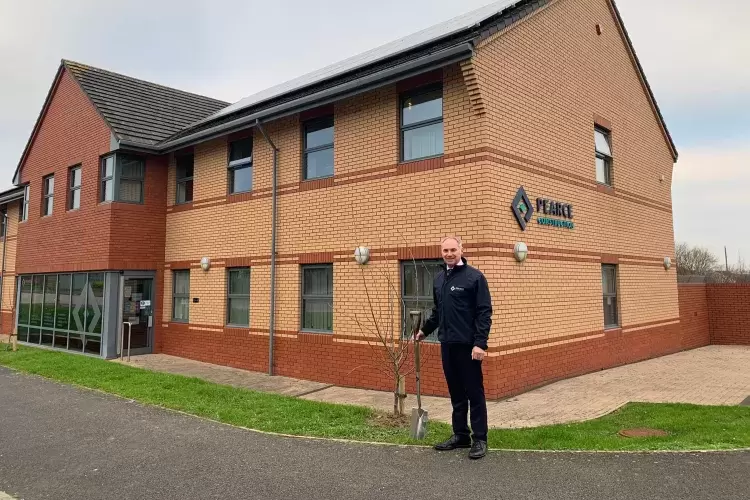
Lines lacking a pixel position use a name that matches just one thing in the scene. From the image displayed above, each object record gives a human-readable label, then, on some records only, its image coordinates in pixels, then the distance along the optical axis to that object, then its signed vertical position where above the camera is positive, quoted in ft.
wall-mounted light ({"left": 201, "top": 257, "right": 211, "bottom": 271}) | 40.40 +2.35
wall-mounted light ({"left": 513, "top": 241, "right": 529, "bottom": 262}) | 27.66 +2.18
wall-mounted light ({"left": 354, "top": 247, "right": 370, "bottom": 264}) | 30.25 +2.18
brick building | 27.78 +5.80
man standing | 16.43 -1.34
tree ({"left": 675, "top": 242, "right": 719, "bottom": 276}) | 180.34 +12.12
